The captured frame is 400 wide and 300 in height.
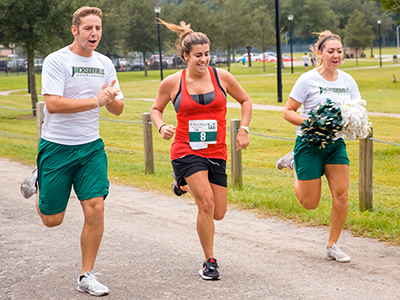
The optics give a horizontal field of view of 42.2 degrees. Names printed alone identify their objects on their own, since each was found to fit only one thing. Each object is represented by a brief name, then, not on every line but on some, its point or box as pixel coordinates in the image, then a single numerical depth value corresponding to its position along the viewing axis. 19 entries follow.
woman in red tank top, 4.70
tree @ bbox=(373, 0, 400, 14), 13.83
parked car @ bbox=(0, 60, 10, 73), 66.56
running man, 4.32
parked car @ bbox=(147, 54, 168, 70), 75.33
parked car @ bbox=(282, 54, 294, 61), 89.75
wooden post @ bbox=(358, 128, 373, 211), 6.68
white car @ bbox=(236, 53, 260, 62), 93.74
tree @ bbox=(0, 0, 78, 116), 20.92
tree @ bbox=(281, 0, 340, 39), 75.62
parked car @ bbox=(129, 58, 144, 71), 76.62
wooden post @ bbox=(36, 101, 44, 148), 12.05
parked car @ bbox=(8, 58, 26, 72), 67.88
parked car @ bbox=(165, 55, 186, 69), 73.03
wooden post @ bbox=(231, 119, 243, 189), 8.34
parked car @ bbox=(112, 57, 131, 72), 76.35
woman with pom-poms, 5.07
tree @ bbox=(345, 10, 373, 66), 69.44
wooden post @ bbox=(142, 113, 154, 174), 9.97
